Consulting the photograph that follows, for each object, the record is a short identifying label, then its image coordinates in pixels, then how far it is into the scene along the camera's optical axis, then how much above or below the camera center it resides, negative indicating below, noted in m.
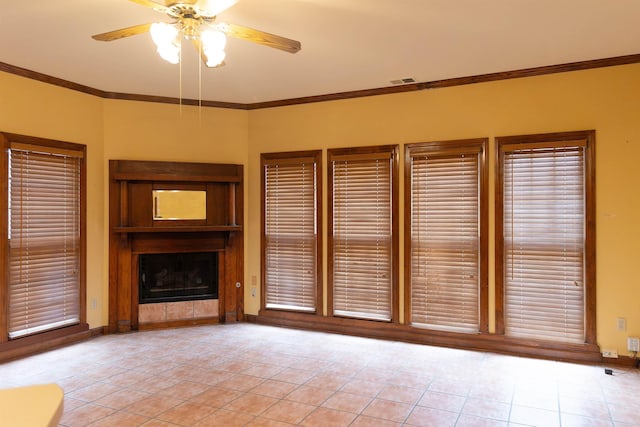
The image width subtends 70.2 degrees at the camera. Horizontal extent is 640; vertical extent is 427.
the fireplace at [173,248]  5.17 -0.40
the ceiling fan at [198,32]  2.49 +1.08
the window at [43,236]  4.26 -0.20
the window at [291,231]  5.34 -0.20
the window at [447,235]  4.54 -0.22
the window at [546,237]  4.13 -0.22
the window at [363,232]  4.94 -0.20
